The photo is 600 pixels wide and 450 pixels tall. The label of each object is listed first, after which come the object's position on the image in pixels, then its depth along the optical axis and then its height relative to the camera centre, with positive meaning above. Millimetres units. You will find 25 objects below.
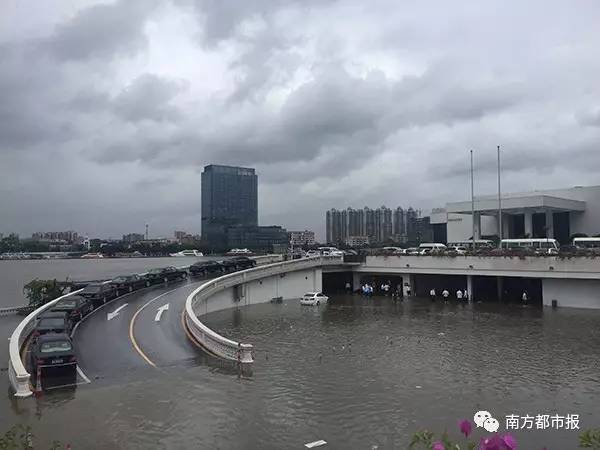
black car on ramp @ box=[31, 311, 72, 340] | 24781 -4126
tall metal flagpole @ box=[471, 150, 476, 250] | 79900 +4446
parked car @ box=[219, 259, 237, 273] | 60875 -3374
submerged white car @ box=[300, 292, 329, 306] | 51594 -6347
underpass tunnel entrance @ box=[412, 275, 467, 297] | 61562 -5869
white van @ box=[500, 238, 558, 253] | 65750 -1395
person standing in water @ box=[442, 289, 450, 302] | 56312 -6594
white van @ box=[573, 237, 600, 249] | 74762 -1684
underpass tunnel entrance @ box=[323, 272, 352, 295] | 67250 -5956
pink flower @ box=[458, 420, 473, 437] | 5020 -1892
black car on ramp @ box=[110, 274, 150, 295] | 43181 -3779
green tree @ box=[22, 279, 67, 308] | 44531 -4441
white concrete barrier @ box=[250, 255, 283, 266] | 65750 -2868
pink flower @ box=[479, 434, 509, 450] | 4453 -1837
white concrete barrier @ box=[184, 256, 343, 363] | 24438 -4495
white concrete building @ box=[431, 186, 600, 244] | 84875 +3359
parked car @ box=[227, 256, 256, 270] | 62606 -3169
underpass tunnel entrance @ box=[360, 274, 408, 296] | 63844 -5825
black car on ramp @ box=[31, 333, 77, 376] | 20438 -4525
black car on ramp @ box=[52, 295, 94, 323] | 30922 -4119
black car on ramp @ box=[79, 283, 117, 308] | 37250 -3932
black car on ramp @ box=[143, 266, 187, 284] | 49625 -3602
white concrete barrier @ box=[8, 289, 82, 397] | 18422 -4774
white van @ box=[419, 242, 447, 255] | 58281 -1843
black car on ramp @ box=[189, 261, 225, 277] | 56906 -3466
